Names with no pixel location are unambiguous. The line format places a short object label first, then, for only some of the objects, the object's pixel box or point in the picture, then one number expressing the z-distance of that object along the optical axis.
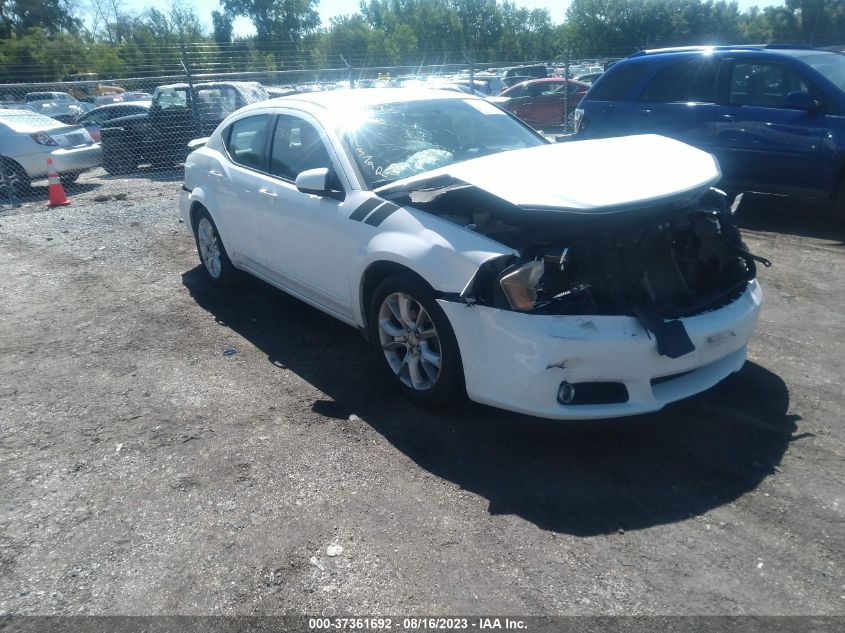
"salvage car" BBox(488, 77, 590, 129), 19.31
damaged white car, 3.53
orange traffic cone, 11.22
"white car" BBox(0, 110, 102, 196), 12.00
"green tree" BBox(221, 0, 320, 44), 72.75
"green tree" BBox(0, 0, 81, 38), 53.41
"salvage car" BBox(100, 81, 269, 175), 14.38
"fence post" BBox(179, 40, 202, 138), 13.99
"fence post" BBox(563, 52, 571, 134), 15.29
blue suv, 7.69
